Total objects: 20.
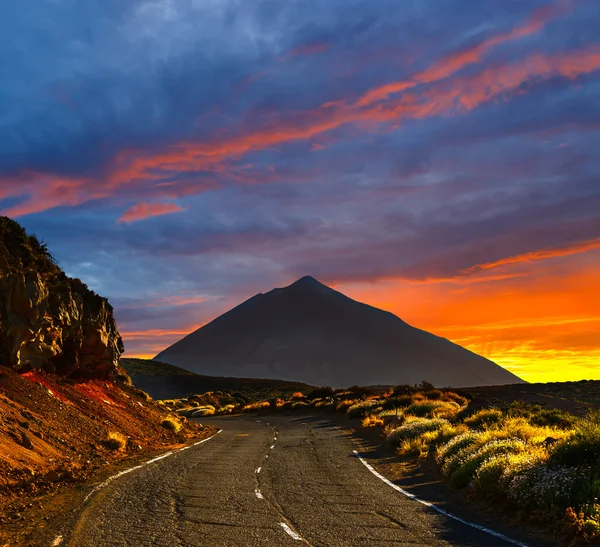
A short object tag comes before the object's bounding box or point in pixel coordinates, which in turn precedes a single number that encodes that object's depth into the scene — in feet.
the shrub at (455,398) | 159.02
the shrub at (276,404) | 205.90
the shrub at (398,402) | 133.08
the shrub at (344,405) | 158.38
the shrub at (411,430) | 77.91
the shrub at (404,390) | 180.86
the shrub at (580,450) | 39.47
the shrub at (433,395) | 155.87
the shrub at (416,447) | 66.95
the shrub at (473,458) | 46.75
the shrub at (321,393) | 218.79
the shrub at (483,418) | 85.52
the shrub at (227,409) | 210.59
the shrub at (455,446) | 57.36
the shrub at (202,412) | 192.88
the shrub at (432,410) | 108.80
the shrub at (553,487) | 33.78
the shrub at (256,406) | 209.97
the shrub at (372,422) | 107.18
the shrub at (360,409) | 137.08
